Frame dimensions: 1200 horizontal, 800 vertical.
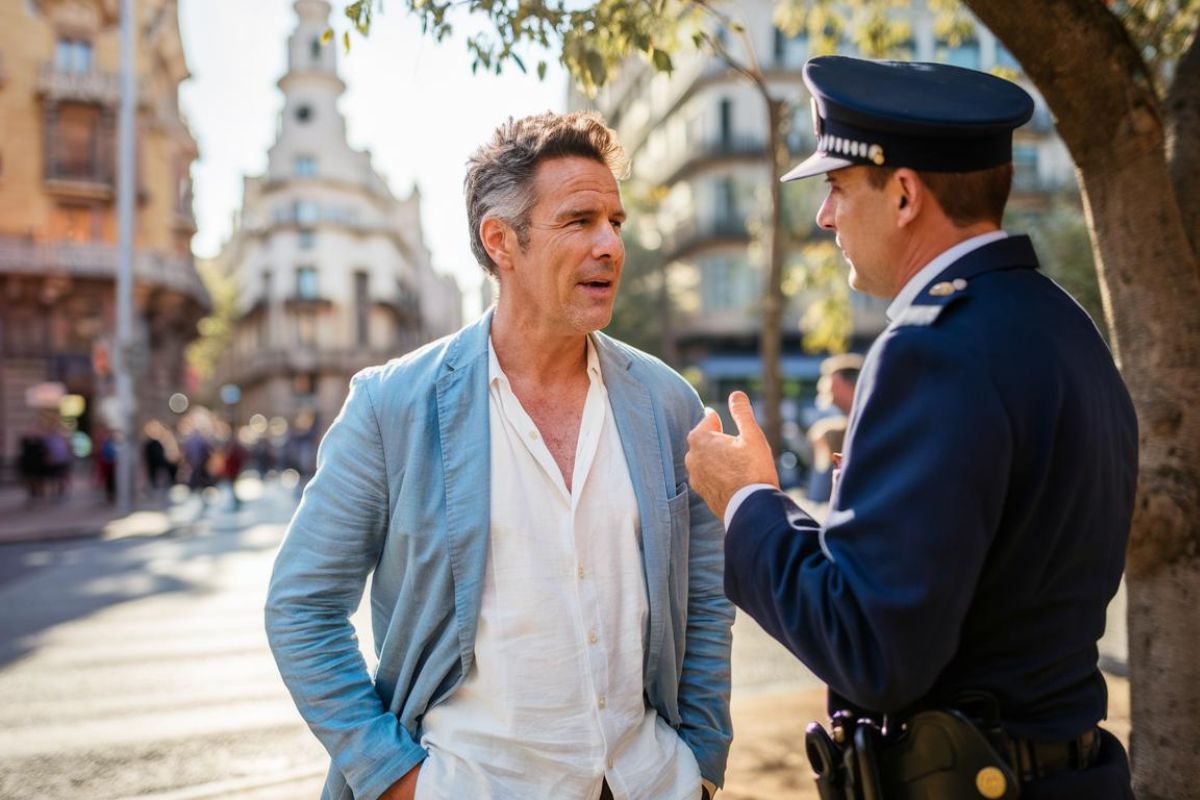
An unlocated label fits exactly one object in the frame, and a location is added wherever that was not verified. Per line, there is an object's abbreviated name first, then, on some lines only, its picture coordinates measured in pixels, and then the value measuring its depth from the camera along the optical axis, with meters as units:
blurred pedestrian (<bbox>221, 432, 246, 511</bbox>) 21.12
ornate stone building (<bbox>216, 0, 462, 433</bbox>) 61.62
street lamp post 20.25
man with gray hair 2.08
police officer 1.44
